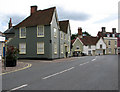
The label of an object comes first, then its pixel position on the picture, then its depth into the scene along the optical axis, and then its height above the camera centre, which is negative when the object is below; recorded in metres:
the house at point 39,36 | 26.59 +2.26
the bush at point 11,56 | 15.69 -0.66
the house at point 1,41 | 12.98 +0.58
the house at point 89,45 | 63.25 +1.59
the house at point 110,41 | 71.59 +3.53
